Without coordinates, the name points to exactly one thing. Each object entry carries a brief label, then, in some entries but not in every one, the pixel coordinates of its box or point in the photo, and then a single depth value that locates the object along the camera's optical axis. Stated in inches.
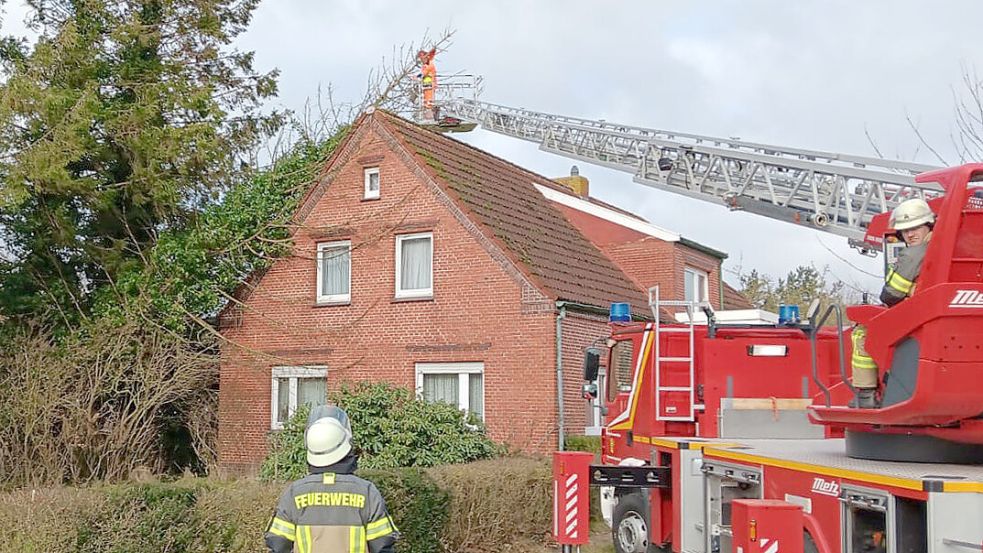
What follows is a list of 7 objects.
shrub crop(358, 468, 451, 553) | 433.4
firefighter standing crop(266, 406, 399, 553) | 206.5
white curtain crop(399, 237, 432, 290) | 764.6
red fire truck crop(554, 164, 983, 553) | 228.1
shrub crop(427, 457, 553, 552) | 476.1
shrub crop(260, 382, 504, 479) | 611.5
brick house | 701.9
